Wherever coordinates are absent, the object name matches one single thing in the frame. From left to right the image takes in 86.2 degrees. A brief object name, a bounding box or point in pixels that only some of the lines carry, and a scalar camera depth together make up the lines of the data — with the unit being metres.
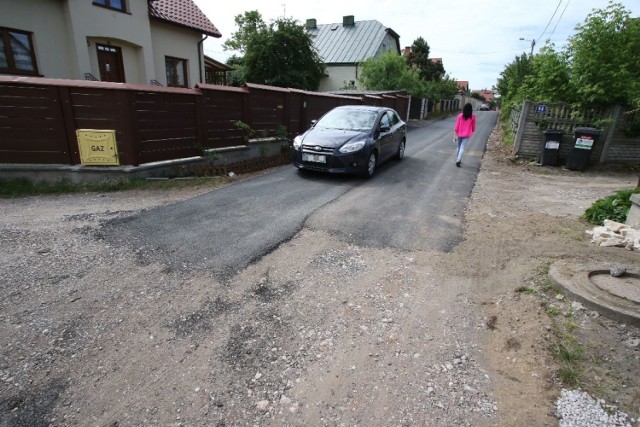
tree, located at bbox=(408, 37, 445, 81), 46.34
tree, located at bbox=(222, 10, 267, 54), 32.50
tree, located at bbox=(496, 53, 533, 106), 21.71
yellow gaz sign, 7.06
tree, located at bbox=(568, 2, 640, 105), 9.52
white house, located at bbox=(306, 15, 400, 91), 37.47
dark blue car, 7.93
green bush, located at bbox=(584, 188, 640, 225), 5.50
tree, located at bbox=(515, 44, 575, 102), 10.47
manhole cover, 3.29
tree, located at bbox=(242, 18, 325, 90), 28.03
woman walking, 10.19
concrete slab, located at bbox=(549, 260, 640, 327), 3.07
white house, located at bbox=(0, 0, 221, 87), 10.98
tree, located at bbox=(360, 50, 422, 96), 27.41
